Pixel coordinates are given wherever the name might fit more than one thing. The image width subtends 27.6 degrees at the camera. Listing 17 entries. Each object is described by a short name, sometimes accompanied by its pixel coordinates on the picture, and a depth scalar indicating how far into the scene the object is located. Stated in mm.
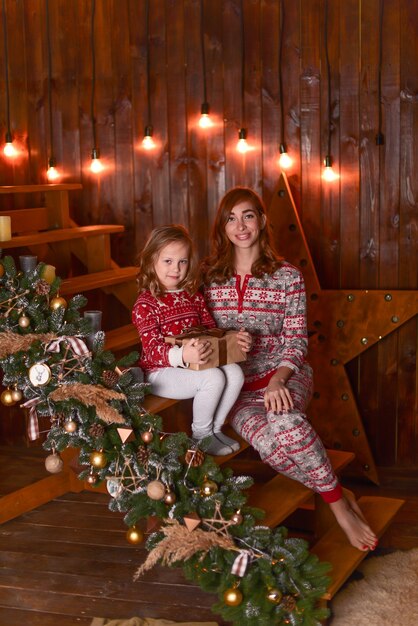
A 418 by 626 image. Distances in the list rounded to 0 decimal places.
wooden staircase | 2850
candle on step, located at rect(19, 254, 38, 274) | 3034
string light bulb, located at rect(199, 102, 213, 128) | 3947
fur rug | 2664
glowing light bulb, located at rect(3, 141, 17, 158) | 4301
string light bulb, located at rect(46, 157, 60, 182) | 4273
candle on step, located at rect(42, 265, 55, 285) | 2805
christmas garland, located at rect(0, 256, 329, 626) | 2396
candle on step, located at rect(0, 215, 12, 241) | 3404
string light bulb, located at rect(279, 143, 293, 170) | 3877
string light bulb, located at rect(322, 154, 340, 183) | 3833
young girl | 2826
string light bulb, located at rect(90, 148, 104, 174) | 4156
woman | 2924
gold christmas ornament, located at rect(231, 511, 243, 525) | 2453
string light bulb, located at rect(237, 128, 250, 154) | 3906
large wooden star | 3812
